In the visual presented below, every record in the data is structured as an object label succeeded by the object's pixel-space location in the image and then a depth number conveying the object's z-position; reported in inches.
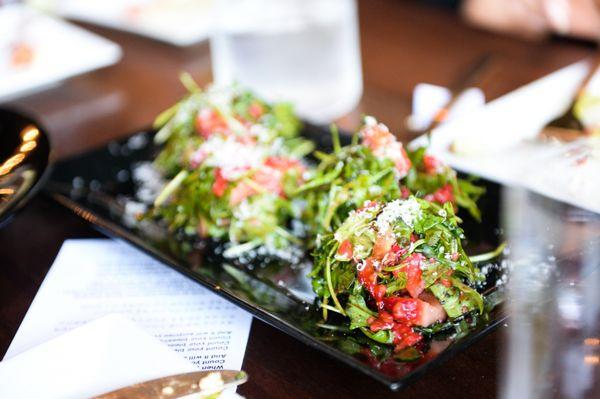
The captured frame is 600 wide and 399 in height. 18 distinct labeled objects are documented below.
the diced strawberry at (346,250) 13.2
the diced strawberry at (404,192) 14.1
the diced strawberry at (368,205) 13.4
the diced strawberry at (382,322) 12.7
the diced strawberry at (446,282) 12.9
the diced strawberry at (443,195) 14.5
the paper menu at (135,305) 13.5
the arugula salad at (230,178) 15.0
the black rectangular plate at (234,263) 12.5
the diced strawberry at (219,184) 15.2
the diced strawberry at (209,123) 16.5
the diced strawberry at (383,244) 12.9
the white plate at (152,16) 21.7
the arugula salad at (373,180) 14.2
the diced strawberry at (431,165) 14.9
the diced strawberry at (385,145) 14.5
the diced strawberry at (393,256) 12.9
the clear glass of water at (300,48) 18.7
